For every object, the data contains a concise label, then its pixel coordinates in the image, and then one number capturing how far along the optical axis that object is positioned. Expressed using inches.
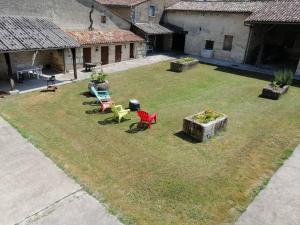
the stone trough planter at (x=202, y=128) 367.9
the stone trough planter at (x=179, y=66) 807.1
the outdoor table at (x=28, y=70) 644.8
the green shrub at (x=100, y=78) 576.7
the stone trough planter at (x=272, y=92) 573.6
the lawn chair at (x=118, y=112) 430.4
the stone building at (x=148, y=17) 981.8
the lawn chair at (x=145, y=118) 407.8
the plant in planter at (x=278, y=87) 575.9
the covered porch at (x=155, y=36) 982.4
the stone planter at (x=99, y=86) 565.0
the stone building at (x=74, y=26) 655.8
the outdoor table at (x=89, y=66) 763.4
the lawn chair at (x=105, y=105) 470.9
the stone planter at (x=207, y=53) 1043.6
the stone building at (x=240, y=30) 858.1
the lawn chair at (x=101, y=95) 507.3
